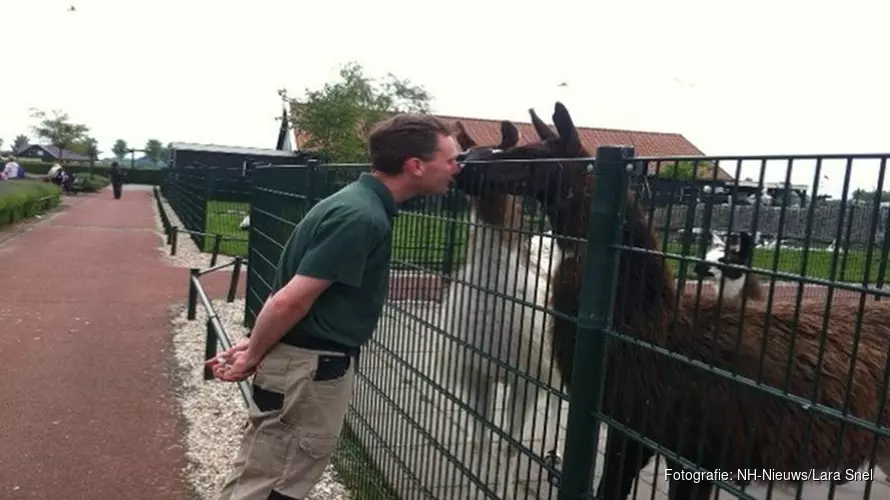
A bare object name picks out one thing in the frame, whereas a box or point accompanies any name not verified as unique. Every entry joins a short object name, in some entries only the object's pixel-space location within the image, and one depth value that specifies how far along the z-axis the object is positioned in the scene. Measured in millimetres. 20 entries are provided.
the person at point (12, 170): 34881
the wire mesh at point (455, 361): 3281
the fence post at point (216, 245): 14273
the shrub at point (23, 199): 21195
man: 2711
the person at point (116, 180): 42594
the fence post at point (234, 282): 10216
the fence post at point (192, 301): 9797
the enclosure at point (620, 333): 2023
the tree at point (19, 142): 121550
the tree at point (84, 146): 92750
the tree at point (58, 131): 80938
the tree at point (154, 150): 116656
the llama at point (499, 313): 3260
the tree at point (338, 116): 42250
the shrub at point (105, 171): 67562
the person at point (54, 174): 42219
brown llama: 2559
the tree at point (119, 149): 119850
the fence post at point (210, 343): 6996
